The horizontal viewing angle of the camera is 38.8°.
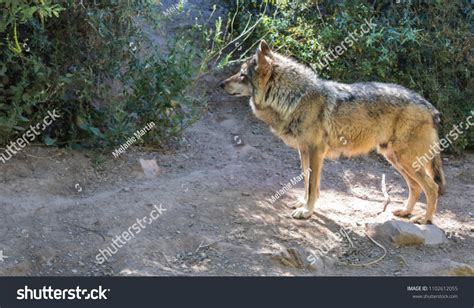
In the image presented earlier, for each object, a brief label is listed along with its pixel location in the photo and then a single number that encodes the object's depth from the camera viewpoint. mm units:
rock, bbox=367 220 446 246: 7695
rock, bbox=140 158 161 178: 8633
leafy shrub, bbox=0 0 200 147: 8258
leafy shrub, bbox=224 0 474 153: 10609
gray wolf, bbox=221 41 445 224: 8000
